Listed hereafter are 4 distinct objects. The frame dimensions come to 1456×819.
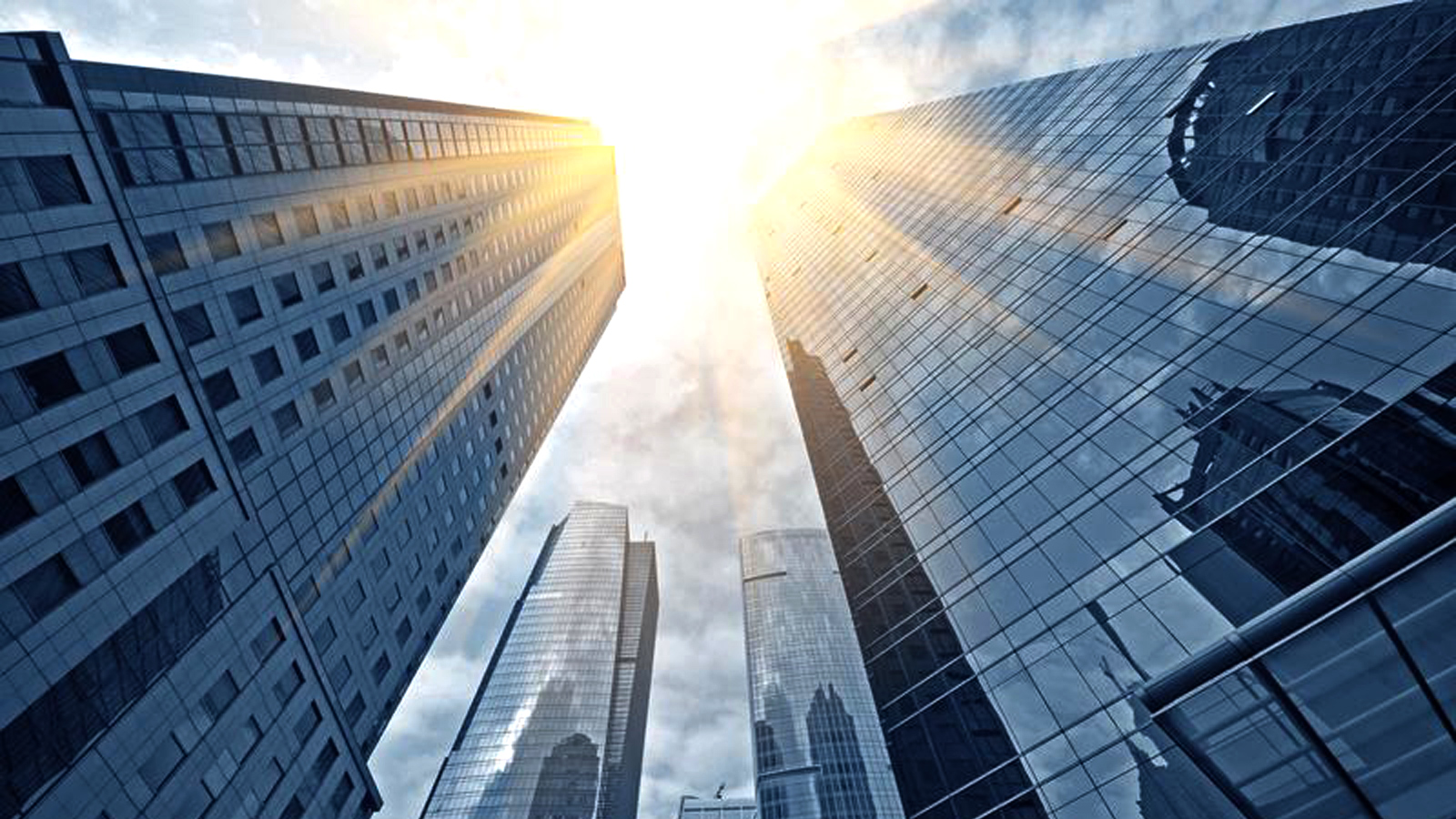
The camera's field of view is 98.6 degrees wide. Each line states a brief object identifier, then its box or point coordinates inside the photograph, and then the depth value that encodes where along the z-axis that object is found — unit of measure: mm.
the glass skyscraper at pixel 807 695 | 123250
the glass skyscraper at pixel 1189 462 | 13117
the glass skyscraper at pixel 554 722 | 146375
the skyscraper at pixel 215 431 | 20844
